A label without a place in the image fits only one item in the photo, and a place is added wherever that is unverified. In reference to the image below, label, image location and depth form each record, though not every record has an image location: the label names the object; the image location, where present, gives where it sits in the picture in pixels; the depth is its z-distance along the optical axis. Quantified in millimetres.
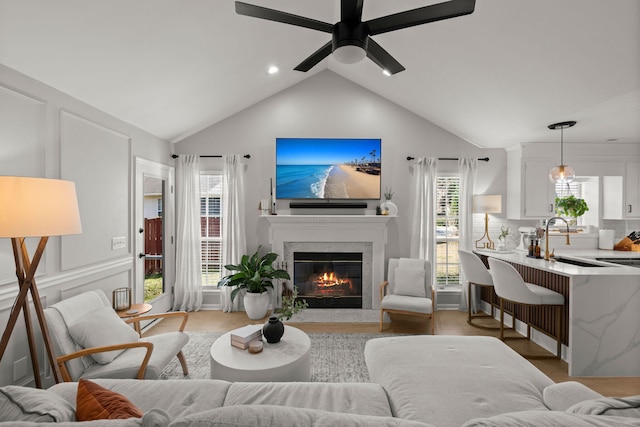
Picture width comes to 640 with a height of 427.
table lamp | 4133
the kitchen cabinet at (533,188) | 4270
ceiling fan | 1585
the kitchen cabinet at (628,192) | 4332
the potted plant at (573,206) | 4414
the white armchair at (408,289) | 3551
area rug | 2662
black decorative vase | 2338
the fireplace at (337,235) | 4422
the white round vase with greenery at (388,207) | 4391
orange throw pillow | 1072
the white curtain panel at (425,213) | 4445
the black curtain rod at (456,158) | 4514
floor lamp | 1584
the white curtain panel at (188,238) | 4375
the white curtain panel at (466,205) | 4441
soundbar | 4484
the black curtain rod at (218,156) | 4406
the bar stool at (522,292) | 2998
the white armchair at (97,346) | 1998
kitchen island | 2713
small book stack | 2293
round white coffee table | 2010
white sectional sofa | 1288
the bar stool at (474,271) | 3762
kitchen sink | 4039
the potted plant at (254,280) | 4020
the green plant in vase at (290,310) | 2496
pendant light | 3504
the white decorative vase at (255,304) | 4023
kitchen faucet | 3500
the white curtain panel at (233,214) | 4414
